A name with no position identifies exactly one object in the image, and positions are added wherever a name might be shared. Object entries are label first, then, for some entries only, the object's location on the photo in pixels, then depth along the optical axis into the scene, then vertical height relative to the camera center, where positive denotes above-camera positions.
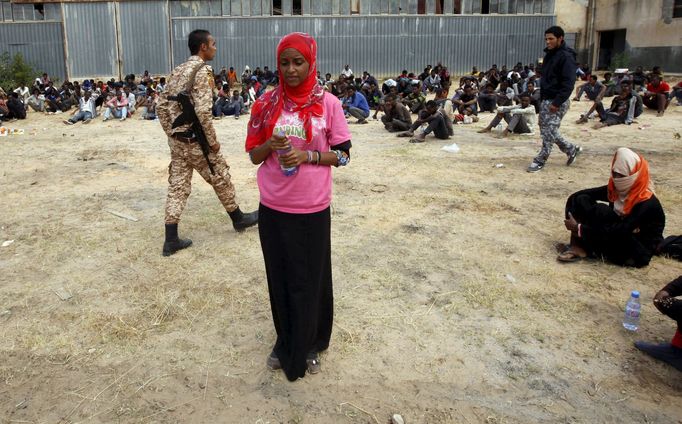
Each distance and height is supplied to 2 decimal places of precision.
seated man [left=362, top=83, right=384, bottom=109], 14.62 -0.41
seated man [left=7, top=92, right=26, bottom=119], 13.23 -0.72
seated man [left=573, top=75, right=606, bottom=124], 13.73 -0.20
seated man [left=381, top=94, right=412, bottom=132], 10.26 -0.69
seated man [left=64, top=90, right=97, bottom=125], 12.76 -0.78
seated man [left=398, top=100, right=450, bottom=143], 9.16 -0.73
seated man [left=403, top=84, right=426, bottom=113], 12.59 -0.48
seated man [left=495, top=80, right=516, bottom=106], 12.79 -0.36
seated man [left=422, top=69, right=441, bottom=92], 19.40 -0.10
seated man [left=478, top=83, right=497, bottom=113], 13.03 -0.45
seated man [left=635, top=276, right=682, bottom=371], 2.76 -1.31
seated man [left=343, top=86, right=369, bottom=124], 12.07 -0.60
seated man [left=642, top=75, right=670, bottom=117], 11.68 -0.32
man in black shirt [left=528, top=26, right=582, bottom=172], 6.11 -0.03
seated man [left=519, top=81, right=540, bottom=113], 11.62 -0.33
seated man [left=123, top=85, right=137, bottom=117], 14.09 -0.58
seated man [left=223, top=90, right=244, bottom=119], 13.75 -0.68
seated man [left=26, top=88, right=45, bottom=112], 15.16 -0.68
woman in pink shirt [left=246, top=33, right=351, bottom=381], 2.22 -0.43
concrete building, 18.96 +2.00
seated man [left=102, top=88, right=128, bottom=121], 13.41 -0.73
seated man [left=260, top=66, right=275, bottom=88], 19.71 +0.07
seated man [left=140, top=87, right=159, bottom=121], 13.38 -0.66
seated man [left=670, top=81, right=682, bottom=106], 13.15 -0.31
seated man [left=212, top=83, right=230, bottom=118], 13.81 -0.58
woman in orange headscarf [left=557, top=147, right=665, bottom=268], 3.76 -1.02
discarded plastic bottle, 3.07 -1.34
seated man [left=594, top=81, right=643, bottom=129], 10.39 -0.55
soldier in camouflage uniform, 3.95 -0.46
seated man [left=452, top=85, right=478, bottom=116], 12.01 -0.49
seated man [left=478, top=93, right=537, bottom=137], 9.45 -0.67
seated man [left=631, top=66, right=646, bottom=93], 13.67 +0.05
